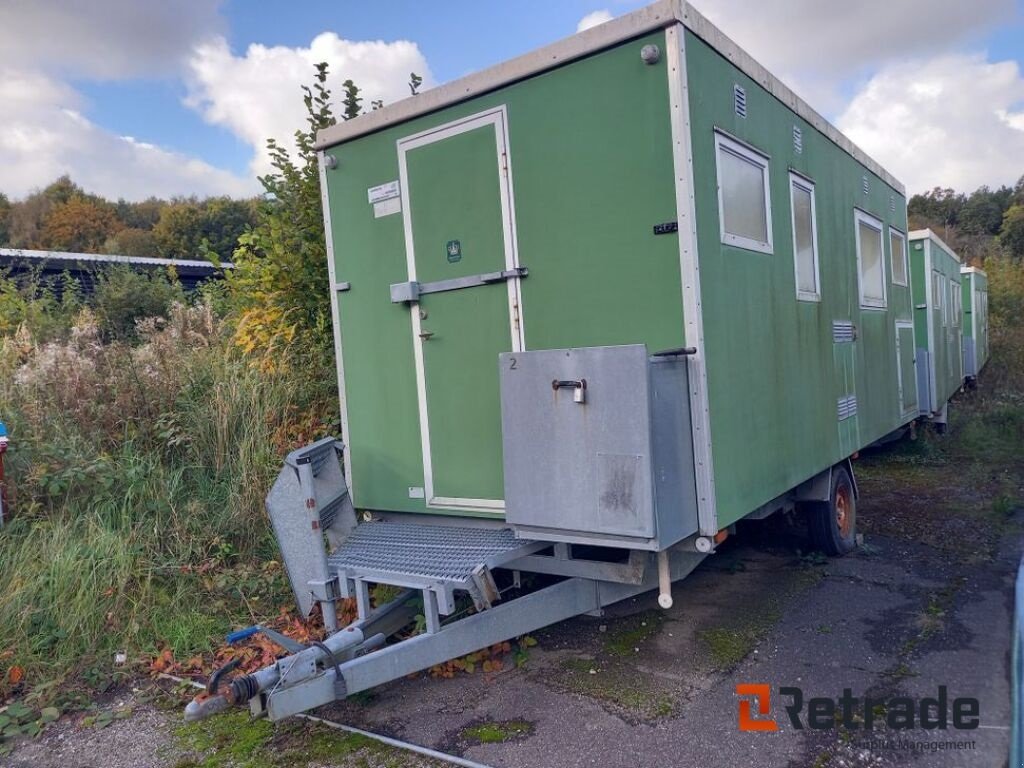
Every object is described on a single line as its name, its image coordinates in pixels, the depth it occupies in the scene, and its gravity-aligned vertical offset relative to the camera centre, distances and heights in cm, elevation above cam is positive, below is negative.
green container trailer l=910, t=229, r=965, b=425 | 877 -5
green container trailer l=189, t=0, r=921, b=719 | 322 +2
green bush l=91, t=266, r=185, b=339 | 904 +92
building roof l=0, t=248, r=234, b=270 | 1218 +209
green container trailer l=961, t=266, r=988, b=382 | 1374 -9
